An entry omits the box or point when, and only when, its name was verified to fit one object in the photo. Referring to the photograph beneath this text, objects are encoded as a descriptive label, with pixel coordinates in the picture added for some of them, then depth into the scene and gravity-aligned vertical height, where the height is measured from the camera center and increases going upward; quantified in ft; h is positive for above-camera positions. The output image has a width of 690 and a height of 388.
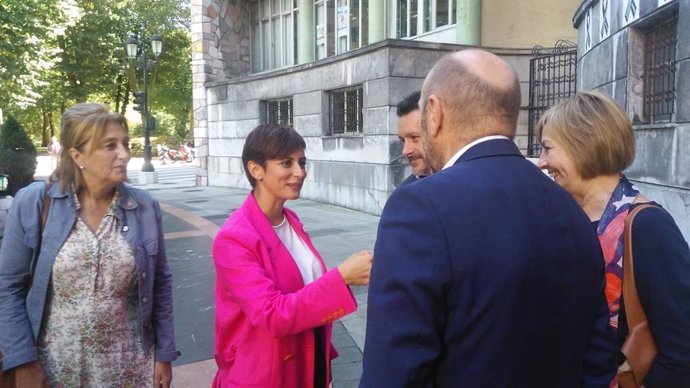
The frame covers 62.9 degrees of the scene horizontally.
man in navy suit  3.94 -0.83
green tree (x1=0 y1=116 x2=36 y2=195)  12.05 -0.05
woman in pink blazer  6.51 -1.65
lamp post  73.05 +6.20
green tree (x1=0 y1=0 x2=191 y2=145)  61.11 +16.00
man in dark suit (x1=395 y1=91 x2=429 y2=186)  9.89 +0.27
